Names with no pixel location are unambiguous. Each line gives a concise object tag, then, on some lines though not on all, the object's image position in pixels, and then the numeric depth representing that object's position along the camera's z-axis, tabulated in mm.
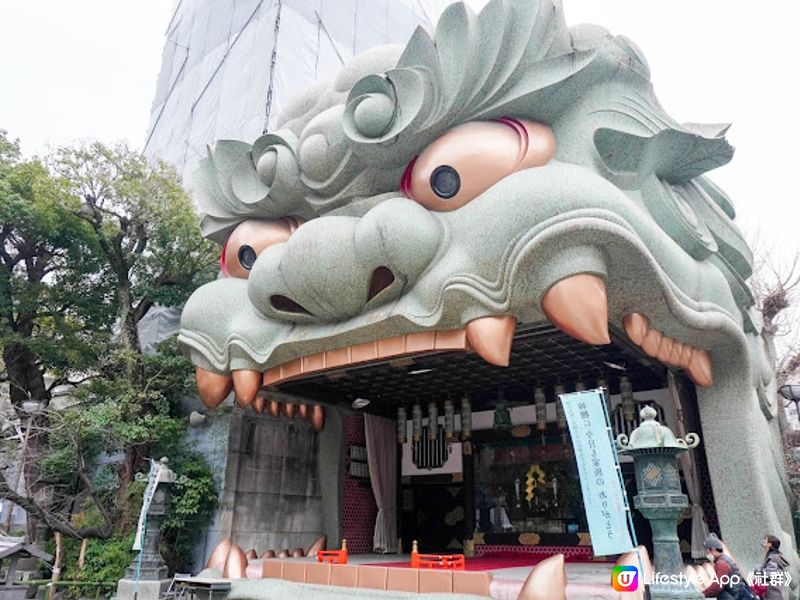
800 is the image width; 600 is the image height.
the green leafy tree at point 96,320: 12359
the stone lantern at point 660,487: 6422
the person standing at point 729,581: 5984
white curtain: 13867
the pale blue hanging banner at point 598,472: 6543
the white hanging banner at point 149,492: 10555
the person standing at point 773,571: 6281
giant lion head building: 7680
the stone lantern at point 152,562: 10477
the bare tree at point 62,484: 11875
